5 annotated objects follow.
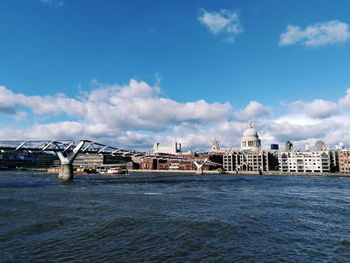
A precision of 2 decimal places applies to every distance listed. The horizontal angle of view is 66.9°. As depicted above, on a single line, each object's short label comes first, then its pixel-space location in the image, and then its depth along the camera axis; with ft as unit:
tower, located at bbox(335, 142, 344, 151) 584.73
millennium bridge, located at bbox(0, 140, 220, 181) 275.18
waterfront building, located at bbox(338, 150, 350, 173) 491.72
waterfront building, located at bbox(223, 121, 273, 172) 607.78
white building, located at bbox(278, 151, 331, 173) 528.63
